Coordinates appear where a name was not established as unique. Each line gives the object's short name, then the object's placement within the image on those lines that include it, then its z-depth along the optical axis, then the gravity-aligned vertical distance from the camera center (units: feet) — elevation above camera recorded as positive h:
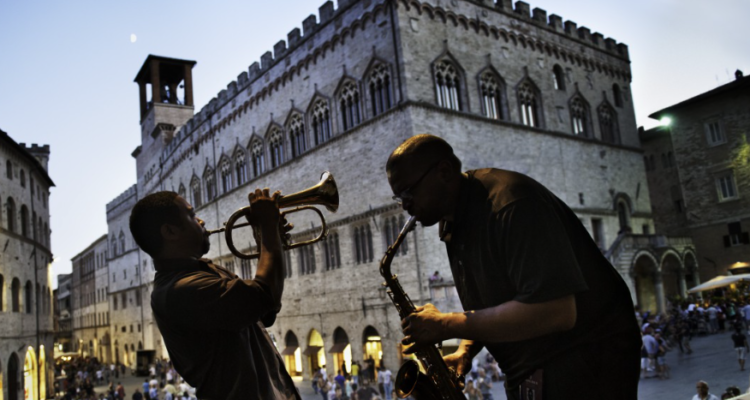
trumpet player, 8.80 +0.19
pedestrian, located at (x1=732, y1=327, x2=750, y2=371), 48.99 -6.95
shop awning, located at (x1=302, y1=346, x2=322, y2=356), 97.72 -7.38
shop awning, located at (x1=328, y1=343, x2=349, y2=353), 90.63 -6.84
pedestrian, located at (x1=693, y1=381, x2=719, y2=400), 28.22 -6.03
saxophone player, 6.66 -0.05
